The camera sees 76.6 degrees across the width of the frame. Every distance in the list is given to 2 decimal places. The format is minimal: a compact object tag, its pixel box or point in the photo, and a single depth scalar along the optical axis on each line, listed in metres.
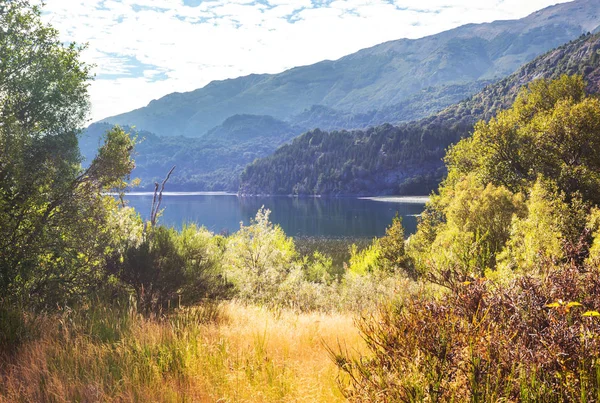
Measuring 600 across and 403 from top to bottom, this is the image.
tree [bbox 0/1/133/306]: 8.93
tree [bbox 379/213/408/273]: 32.66
